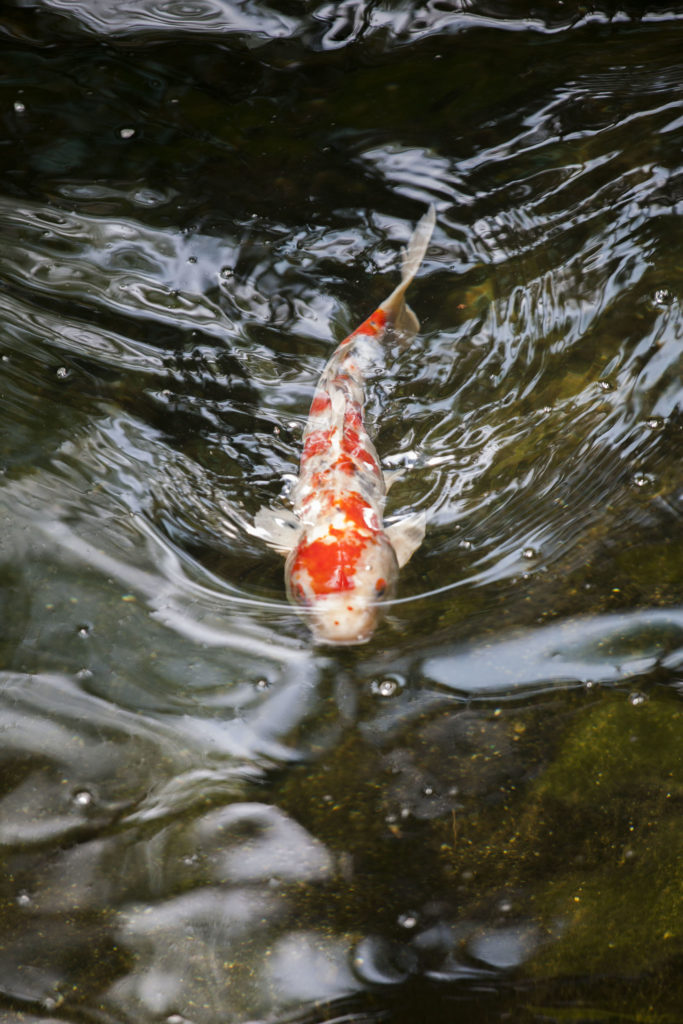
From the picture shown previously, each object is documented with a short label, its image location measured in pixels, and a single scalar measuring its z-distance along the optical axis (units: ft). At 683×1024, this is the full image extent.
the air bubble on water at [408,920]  16.14
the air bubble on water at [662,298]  26.27
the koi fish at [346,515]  20.79
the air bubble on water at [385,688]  18.73
